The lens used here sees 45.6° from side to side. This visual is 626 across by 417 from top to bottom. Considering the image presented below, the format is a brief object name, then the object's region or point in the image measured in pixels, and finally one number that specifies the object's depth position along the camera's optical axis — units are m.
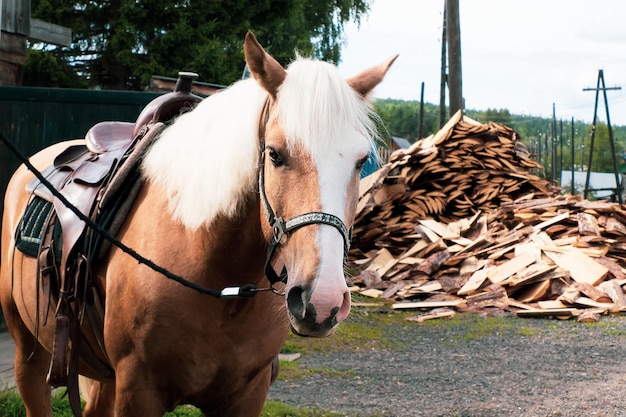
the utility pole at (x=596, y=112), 26.17
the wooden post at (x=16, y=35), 7.65
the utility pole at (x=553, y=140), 49.22
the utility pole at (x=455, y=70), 15.90
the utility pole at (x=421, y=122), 29.59
